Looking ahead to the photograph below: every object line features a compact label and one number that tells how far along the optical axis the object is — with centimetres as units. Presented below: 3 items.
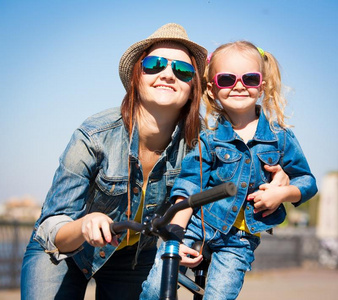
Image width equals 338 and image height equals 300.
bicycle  209
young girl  296
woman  295
